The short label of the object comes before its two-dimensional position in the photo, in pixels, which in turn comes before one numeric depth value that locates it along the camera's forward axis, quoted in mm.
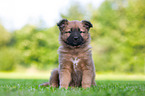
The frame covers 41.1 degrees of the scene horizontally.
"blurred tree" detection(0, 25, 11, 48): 32388
